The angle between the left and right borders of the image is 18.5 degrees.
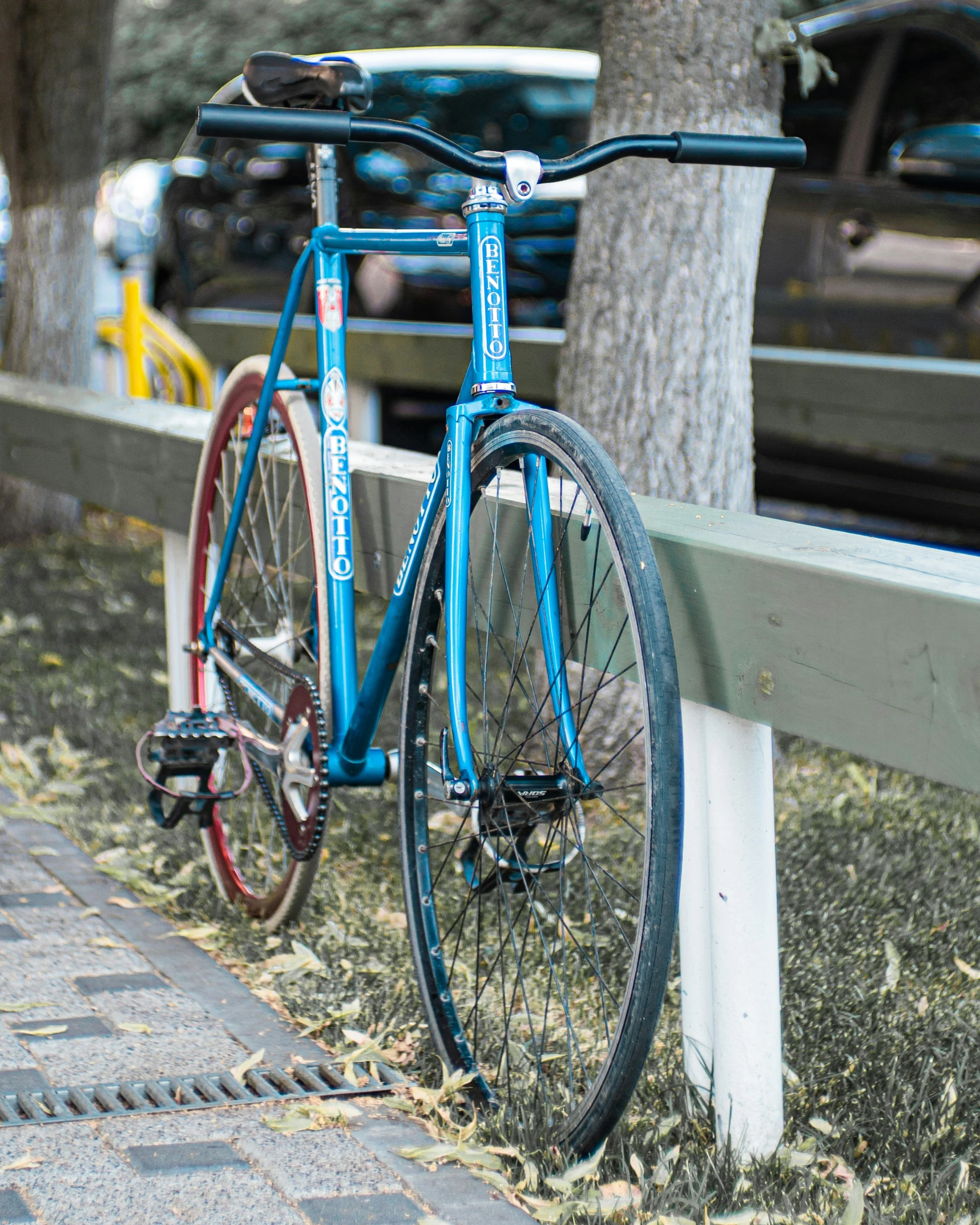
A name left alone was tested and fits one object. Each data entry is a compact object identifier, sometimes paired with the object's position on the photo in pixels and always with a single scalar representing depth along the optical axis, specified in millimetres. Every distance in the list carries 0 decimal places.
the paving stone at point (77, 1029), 5250
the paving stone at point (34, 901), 6408
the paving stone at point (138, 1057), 5004
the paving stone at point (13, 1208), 4096
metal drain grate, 4709
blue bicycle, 4173
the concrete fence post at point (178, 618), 7301
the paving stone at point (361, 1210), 4125
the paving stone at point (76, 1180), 4132
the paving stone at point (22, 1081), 4845
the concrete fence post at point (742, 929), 4298
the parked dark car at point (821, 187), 11095
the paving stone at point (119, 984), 5647
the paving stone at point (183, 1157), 4404
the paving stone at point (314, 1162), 4294
